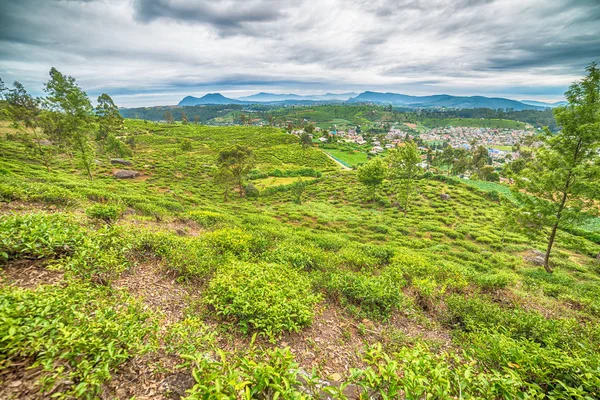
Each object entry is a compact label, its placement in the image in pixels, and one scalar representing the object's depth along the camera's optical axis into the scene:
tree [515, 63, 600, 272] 11.23
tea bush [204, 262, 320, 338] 5.06
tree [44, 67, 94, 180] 20.60
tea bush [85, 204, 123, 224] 9.26
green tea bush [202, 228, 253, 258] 8.79
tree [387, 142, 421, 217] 25.67
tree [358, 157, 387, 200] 33.97
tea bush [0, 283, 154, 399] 2.88
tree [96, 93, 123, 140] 53.21
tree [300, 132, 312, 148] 84.19
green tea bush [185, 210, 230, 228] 14.06
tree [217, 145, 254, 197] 33.76
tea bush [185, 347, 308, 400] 2.66
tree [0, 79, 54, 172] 34.28
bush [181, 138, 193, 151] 68.87
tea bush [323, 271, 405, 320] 6.70
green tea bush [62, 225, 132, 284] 5.24
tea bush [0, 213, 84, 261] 5.14
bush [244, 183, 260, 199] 40.44
